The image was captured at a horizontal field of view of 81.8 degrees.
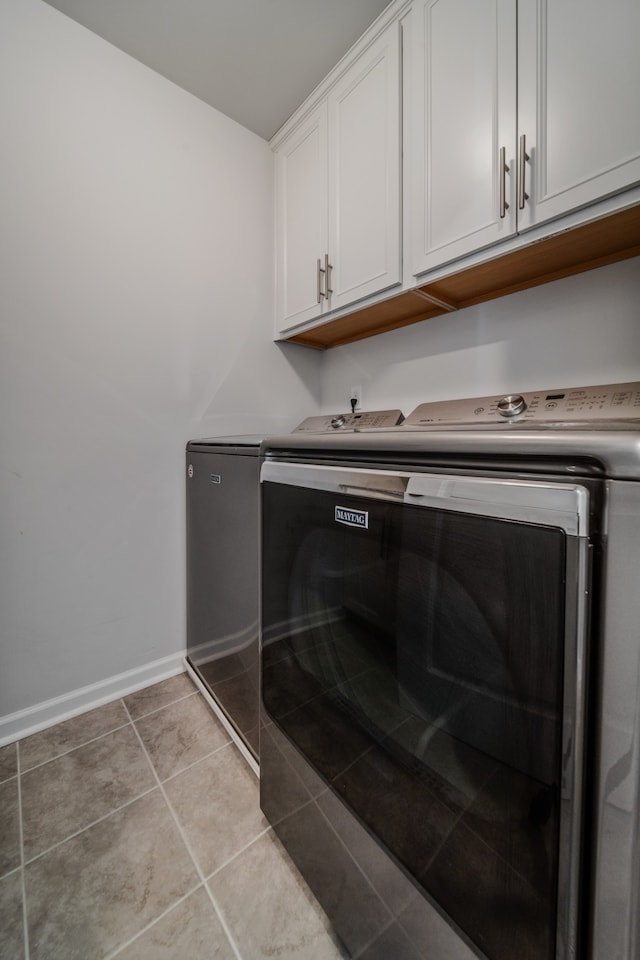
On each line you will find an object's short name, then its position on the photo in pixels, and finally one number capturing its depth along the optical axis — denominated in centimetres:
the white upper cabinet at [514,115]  82
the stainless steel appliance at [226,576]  106
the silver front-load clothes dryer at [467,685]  38
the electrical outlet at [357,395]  185
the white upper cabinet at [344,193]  126
